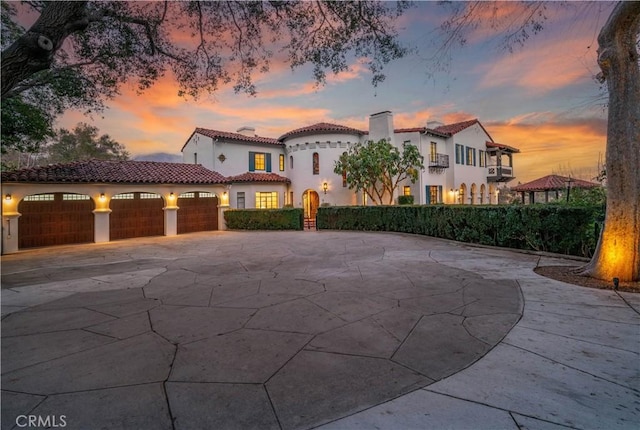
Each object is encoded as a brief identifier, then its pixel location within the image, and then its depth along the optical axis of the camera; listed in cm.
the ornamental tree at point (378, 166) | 1991
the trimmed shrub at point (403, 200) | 2145
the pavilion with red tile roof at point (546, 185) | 2283
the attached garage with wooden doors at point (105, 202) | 1286
